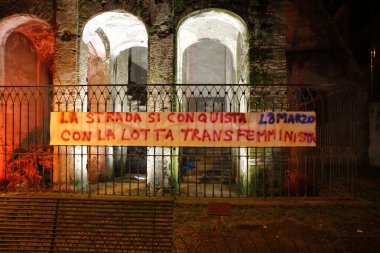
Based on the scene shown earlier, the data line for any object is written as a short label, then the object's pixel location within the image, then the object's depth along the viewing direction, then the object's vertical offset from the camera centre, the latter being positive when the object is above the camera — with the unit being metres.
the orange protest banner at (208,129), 7.18 -0.03
